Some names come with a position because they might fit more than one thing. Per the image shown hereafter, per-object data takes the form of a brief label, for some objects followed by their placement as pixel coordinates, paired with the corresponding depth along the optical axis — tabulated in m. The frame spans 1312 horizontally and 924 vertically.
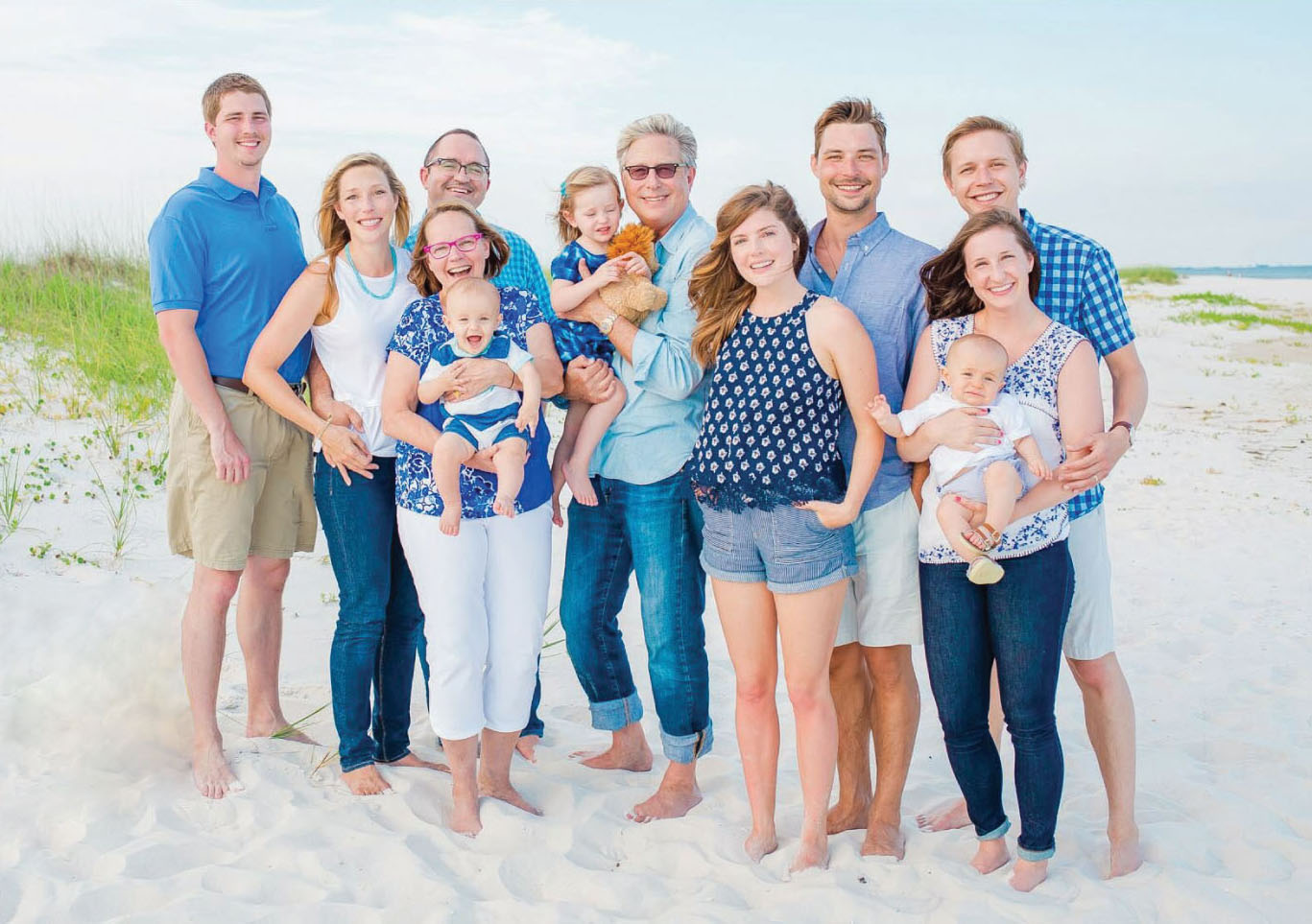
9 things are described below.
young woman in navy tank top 3.14
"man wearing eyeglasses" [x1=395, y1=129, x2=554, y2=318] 4.15
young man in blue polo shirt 3.73
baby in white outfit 2.95
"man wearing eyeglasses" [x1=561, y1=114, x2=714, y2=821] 3.57
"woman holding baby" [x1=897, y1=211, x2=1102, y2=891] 3.02
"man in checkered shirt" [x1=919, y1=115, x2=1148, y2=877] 3.31
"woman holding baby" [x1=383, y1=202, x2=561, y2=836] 3.39
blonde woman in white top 3.56
